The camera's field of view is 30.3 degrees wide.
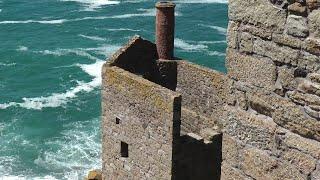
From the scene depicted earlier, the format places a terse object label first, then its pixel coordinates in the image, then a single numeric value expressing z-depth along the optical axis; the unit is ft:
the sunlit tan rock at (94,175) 65.72
